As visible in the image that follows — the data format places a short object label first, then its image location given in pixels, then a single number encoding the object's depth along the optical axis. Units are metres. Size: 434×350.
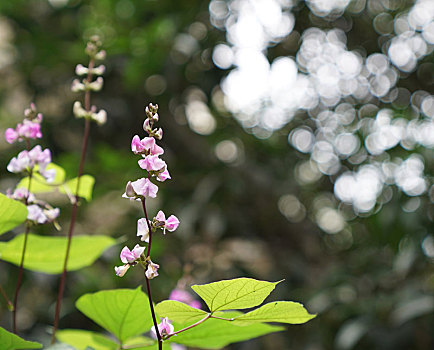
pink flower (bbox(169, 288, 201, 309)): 0.98
